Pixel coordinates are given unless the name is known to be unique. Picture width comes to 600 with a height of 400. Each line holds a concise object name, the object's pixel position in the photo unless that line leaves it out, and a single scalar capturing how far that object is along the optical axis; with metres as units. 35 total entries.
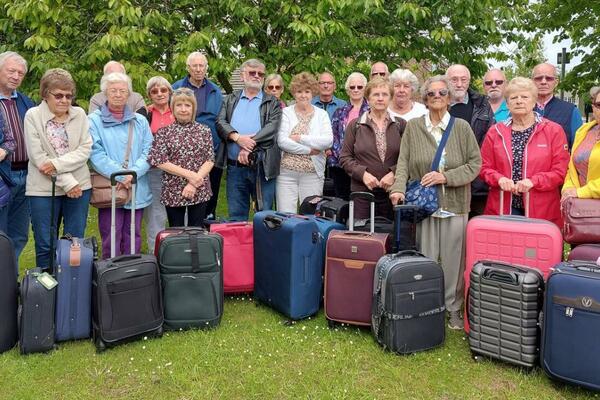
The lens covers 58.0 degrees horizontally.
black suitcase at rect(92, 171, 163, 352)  3.94
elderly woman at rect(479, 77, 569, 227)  4.26
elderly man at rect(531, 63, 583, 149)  4.92
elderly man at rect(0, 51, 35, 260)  4.61
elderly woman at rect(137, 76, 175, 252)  5.29
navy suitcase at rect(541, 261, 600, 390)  3.26
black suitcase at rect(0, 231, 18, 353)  3.84
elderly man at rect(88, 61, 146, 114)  5.48
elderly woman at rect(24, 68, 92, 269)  4.44
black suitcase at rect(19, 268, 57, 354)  3.86
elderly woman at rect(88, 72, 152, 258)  4.75
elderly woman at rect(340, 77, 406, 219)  4.85
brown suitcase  4.20
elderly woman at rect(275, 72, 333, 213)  5.32
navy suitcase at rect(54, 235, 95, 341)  4.01
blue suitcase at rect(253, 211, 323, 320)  4.46
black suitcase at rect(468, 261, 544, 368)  3.60
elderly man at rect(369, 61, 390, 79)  6.38
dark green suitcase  4.29
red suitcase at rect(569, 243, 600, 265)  3.61
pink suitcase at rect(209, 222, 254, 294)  4.97
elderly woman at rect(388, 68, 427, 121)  5.27
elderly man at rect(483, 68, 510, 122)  5.56
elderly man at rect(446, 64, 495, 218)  5.04
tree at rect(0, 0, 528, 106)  6.96
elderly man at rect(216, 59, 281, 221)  5.42
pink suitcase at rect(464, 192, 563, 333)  3.82
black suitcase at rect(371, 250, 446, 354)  3.88
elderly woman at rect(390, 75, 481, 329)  4.43
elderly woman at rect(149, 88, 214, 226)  4.90
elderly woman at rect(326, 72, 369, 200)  5.76
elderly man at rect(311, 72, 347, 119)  6.41
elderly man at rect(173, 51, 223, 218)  5.81
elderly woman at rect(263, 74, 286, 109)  5.91
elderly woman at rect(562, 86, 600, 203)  3.94
